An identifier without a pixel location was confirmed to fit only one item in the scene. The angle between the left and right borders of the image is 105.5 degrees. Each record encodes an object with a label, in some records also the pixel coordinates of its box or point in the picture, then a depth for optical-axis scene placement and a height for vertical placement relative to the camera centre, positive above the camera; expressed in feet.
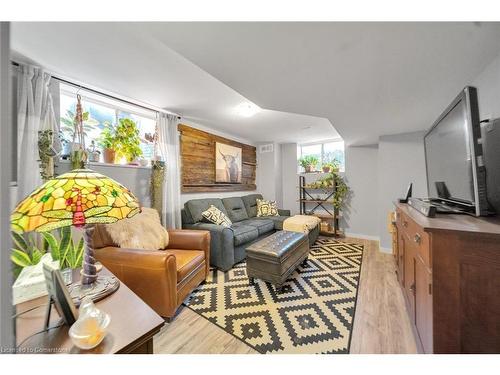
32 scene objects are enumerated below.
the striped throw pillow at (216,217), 9.19 -1.22
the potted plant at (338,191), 13.02 -0.19
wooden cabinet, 2.46 -1.38
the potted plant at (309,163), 14.40 +2.04
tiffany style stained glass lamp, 2.29 -0.13
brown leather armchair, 4.86 -2.05
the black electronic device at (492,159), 3.56 +0.48
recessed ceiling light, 8.14 +3.69
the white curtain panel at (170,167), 8.56 +1.22
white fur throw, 5.70 -1.22
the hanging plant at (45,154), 5.12 +1.16
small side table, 1.90 -1.50
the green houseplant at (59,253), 3.26 -1.07
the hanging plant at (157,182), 8.16 +0.51
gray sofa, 8.03 -1.84
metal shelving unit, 13.26 -1.29
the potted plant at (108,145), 6.86 +1.82
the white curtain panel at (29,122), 4.95 +2.02
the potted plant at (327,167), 13.61 +1.54
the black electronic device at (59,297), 2.00 -1.09
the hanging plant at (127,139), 6.94 +2.06
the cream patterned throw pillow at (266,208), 13.05 -1.26
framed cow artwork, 11.98 +1.88
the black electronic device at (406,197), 6.28 -0.37
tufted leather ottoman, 6.42 -2.45
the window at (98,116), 6.29 +3.09
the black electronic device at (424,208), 3.44 -0.45
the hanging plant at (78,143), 5.70 +1.72
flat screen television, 2.95 +0.51
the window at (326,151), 13.94 +2.93
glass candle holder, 1.82 -1.31
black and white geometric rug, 4.45 -3.51
